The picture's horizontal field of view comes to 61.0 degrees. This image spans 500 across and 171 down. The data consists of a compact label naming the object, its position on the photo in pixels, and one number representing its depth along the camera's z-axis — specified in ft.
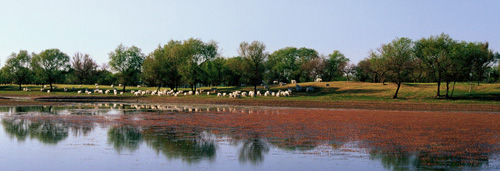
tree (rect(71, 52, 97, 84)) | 505.66
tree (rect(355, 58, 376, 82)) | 405.31
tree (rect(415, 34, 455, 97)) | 231.91
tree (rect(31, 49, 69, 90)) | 380.58
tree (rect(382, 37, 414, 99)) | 231.71
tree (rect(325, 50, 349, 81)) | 448.65
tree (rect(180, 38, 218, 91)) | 312.50
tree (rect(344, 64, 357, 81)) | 449.48
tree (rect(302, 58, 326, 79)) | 434.30
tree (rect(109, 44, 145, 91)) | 351.25
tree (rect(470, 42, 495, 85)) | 252.26
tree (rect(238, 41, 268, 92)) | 290.15
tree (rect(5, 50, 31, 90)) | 419.74
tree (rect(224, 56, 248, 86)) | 440.04
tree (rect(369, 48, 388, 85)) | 237.57
